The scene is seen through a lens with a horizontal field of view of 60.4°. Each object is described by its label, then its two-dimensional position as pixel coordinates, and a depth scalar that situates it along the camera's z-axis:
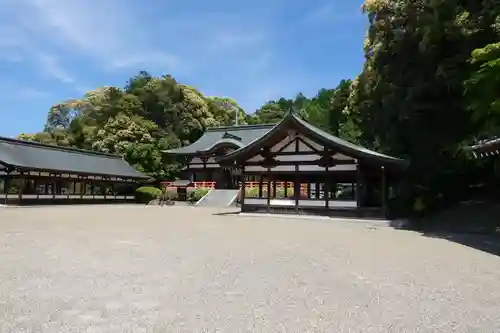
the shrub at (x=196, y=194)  31.72
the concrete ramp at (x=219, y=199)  29.50
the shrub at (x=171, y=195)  32.44
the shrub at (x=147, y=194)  33.56
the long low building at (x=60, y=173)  27.50
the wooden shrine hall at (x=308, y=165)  18.50
